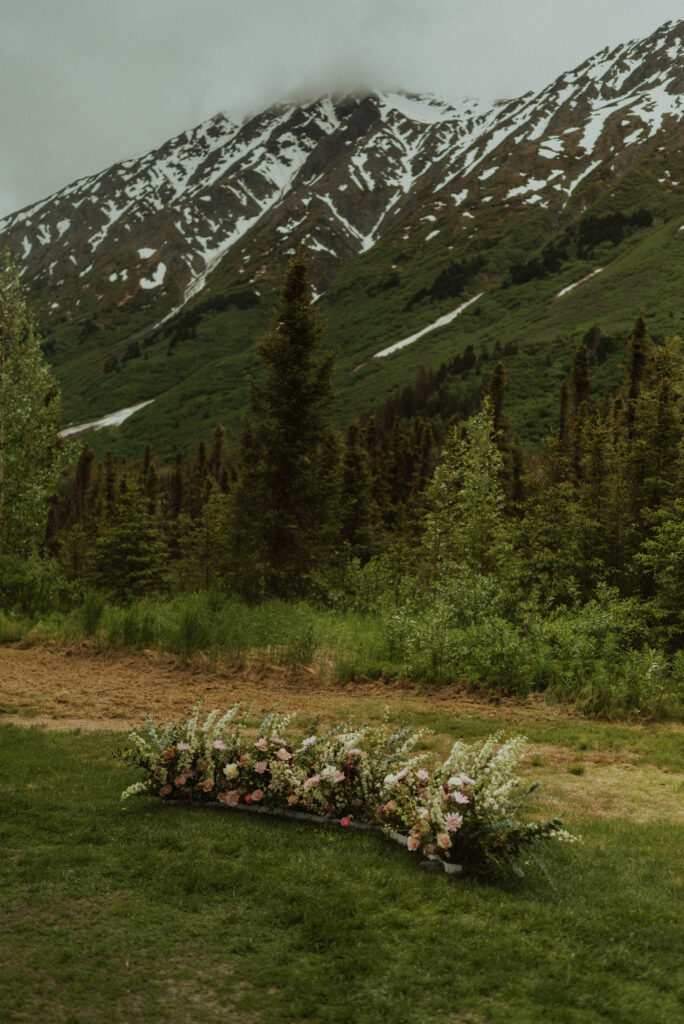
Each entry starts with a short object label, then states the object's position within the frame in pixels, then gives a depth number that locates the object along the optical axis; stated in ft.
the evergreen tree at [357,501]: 101.50
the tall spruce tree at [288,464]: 63.36
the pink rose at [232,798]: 17.65
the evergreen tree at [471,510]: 55.83
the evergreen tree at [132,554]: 79.10
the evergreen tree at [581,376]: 142.00
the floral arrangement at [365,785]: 14.80
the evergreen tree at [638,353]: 86.53
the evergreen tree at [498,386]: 128.67
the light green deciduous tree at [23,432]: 65.36
